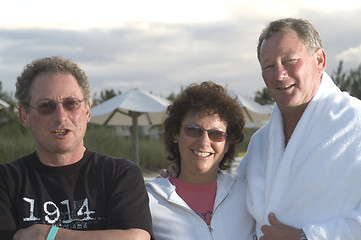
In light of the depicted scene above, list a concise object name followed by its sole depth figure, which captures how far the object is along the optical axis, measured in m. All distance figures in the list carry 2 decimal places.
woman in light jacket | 2.80
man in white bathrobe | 2.56
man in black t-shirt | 2.34
